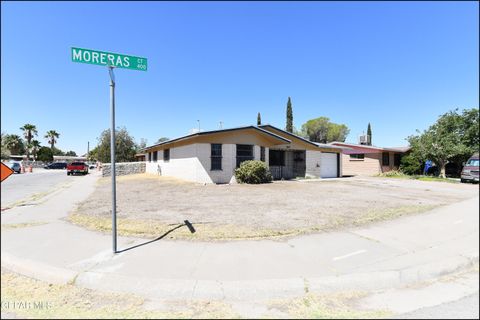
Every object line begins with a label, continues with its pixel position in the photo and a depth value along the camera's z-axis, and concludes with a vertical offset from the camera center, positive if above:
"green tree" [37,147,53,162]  72.63 +2.56
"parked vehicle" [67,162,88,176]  31.23 -0.62
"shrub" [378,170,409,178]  24.46 -1.23
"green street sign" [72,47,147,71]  4.07 +1.72
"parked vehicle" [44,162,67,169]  52.12 -0.60
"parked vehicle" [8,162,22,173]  32.30 -0.49
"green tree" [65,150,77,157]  123.38 +4.88
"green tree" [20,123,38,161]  60.41 +7.63
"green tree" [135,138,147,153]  52.11 +3.95
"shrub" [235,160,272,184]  16.06 -0.62
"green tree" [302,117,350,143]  53.59 +6.62
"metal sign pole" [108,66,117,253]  4.40 +0.45
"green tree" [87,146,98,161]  77.36 +2.39
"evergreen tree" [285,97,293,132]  45.22 +7.93
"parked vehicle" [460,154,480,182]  16.62 -0.47
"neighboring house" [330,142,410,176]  26.72 +0.30
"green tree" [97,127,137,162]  41.32 +2.65
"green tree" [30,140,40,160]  67.81 +4.45
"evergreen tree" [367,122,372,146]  56.09 +6.87
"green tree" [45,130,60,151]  71.50 +7.69
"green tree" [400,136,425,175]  25.04 +0.14
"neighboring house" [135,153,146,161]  44.55 +1.05
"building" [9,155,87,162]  64.03 +1.53
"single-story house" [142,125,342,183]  16.09 +0.56
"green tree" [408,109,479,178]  22.57 +2.00
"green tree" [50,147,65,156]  105.25 +4.64
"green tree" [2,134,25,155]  63.09 +4.25
